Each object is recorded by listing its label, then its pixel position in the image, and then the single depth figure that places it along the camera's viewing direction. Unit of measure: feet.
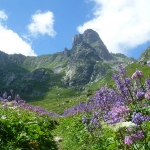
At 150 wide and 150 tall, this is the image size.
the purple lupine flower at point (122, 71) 26.60
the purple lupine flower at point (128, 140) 16.99
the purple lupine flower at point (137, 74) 26.21
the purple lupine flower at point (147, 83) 24.93
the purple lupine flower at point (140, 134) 17.31
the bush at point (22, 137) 25.27
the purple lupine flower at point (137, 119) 16.18
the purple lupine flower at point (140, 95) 24.62
